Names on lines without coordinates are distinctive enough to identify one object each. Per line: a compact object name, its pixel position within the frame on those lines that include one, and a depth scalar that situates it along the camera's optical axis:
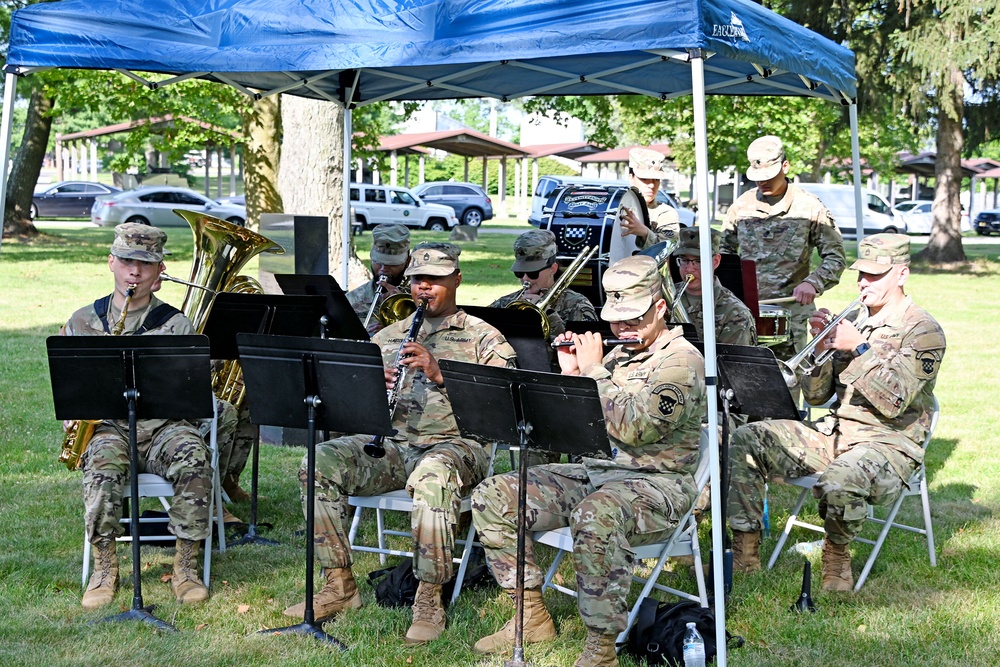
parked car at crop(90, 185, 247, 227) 32.72
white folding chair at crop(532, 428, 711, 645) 4.67
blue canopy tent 4.48
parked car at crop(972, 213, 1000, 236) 41.71
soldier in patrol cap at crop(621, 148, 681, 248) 7.75
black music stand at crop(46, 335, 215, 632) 4.74
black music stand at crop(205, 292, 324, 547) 5.71
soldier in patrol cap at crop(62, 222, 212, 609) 5.26
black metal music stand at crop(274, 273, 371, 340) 5.93
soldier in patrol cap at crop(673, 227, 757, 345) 6.50
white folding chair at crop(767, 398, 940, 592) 5.44
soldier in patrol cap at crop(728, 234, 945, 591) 5.25
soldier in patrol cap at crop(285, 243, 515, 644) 4.91
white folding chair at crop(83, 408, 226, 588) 5.29
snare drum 6.87
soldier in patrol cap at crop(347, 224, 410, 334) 6.98
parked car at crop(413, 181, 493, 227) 41.41
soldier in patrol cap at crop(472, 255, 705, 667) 4.45
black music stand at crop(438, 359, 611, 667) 4.21
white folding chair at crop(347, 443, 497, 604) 5.14
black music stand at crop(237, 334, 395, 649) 4.61
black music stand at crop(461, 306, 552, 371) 5.62
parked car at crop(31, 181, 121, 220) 38.53
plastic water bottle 4.28
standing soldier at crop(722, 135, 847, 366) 7.34
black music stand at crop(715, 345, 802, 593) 5.05
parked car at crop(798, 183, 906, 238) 34.50
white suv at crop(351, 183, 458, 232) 35.94
